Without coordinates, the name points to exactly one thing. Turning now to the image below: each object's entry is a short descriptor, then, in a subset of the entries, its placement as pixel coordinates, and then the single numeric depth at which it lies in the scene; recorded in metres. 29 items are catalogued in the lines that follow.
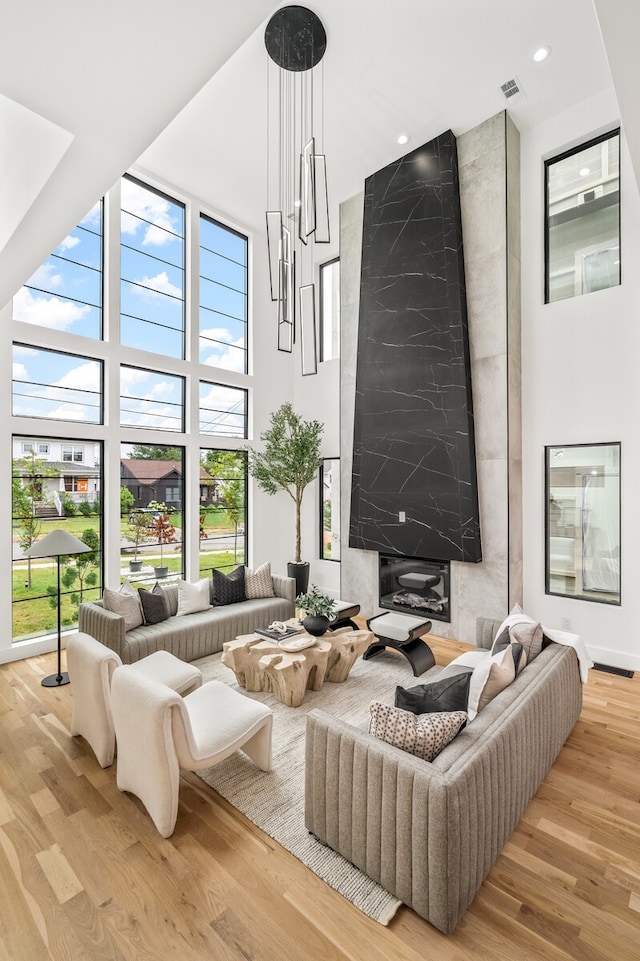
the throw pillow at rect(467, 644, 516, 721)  2.40
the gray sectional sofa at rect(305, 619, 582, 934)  1.69
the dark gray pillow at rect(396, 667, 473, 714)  2.17
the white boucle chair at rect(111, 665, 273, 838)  2.16
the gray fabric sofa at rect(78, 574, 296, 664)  3.88
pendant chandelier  3.04
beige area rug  1.94
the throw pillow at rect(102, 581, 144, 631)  4.11
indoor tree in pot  6.19
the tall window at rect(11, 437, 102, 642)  4.53
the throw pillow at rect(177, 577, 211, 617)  4.65
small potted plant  3.86
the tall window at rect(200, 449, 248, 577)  6.16
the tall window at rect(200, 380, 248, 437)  6.23
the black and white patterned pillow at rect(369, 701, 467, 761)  1.90
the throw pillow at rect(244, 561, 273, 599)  5.20
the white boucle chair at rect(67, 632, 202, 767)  2.68
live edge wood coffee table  3.40
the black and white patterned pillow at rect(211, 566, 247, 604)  5.00
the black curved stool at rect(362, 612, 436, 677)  4.00
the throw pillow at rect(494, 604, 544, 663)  2.86
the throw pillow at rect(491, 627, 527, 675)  2.66
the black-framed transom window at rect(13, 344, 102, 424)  4.59
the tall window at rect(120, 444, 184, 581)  5.32
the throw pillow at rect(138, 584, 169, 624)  4.32
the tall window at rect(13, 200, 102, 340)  4.63
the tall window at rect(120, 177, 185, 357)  5.41
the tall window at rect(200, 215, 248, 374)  6.26
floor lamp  3.71
